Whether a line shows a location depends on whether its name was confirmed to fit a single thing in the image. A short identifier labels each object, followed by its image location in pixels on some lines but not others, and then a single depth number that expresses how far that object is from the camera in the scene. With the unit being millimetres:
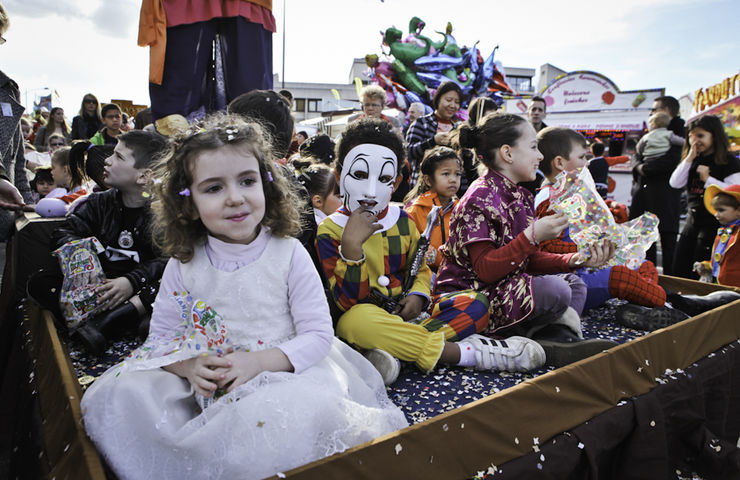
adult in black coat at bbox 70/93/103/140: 4773
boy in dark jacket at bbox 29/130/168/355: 1721
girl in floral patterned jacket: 1581
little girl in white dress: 864
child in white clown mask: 1480
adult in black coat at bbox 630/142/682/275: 3916
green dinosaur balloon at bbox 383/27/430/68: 9289
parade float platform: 938
